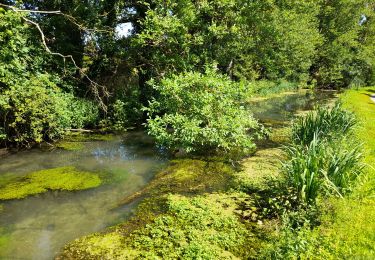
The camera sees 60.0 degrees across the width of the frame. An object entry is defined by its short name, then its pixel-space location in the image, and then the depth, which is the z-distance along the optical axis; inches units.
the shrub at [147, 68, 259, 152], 441.4
